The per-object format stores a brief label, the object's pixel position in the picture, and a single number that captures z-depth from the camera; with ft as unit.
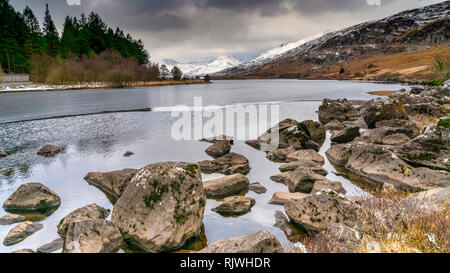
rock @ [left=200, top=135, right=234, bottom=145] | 61.00
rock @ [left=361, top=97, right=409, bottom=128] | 63.21
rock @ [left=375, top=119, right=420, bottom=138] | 51.60
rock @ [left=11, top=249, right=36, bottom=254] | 19.68
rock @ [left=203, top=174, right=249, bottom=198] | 31.86
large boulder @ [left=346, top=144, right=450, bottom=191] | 29.67
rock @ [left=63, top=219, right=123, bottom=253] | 19.26
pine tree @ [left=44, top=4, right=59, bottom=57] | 310.04
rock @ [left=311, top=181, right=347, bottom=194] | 29.32
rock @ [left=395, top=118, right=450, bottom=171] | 35.68
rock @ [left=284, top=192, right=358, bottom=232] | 21.85
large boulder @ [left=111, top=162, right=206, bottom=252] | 21.01
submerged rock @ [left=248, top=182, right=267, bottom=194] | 32.66
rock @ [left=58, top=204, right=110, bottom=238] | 23.52
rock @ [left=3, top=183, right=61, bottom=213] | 28.40
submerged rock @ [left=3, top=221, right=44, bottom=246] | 22.31
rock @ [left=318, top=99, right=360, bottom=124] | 90.71
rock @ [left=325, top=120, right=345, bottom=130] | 71.47
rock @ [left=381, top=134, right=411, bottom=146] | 48.21
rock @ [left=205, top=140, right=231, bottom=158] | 49.65
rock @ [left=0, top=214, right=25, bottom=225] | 25.38
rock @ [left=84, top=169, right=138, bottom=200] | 32.53
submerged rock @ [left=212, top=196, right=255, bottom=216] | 27.73
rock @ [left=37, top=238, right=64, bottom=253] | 20.88
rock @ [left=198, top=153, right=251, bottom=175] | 40.52
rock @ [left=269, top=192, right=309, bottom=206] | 28.83
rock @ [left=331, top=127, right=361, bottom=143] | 56.18
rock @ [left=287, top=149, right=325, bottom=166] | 42.75
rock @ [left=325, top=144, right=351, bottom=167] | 42.34
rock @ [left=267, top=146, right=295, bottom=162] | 46.62
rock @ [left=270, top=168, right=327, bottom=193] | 32.30
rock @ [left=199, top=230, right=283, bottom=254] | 16.25
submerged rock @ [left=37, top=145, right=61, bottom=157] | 51.30
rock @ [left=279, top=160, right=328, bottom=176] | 37.55
